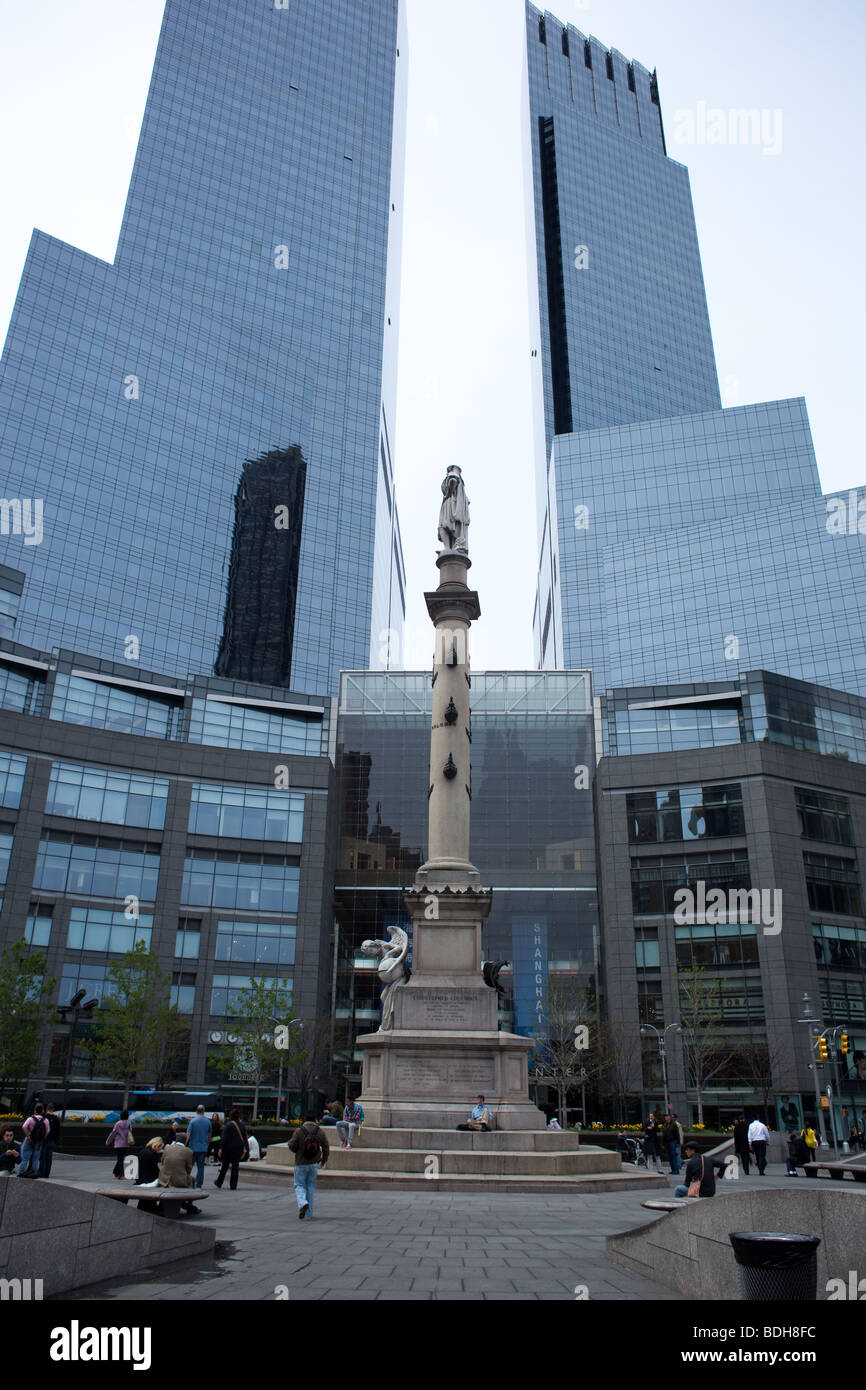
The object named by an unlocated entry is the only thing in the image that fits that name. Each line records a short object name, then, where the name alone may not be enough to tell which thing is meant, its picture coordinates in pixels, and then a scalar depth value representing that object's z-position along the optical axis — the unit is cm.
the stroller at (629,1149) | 3253
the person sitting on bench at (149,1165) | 1511
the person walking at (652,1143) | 2912
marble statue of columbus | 3092
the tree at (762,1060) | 5938
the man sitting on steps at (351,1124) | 2405
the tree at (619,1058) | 6018
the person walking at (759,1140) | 2883
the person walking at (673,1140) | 2488
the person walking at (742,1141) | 2920
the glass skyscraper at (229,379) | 10925
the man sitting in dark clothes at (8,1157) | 1956
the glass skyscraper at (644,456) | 10381
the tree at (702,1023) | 5444
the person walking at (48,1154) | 1905
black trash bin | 681
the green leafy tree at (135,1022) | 4959
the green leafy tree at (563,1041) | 5534
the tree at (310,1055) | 5650
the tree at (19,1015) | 4759
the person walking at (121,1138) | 2331
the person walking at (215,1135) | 2747
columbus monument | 2327
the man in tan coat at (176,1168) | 1477
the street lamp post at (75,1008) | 3391
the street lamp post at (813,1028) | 5689
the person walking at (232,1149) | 1955
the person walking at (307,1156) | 1398
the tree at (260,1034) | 5462
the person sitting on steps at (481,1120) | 2186
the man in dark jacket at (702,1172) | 1276
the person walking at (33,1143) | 1855
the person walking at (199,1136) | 2003
